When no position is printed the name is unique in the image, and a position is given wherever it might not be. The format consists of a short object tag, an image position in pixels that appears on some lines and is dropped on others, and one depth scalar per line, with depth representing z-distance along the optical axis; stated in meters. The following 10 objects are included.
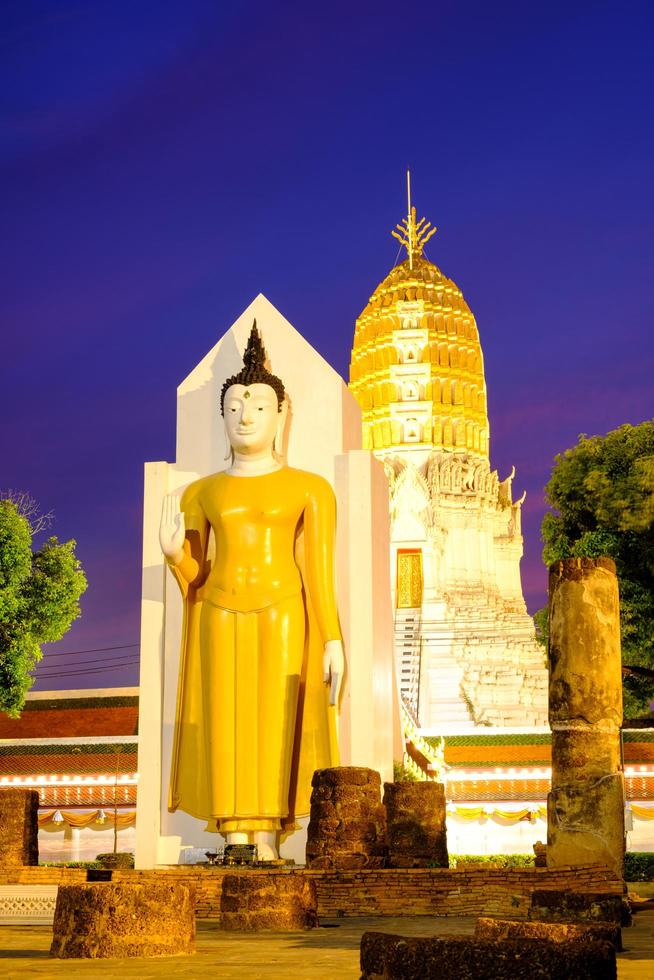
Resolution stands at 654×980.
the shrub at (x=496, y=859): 23.69
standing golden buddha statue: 15.20
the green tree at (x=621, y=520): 18.58
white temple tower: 40.97
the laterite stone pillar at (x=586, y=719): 12.51
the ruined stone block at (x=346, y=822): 13.74
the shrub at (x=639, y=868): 20.14
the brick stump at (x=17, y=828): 15.77
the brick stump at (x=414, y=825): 14.73
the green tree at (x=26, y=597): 19.98
